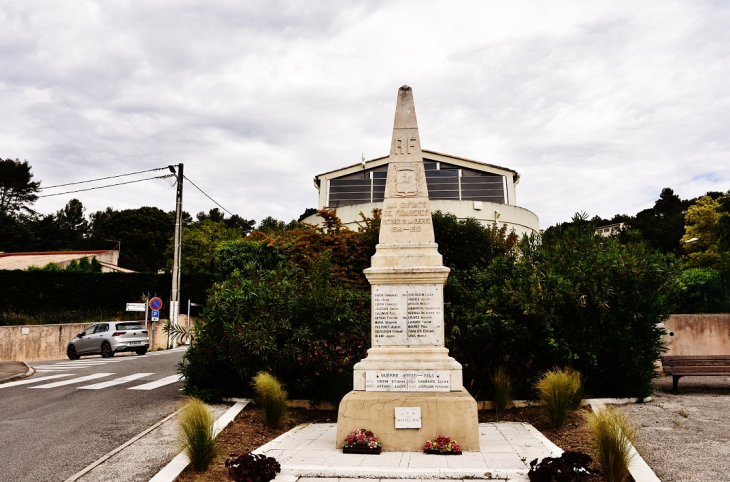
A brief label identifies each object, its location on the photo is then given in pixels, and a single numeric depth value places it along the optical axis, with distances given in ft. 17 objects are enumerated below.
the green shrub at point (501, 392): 29.89
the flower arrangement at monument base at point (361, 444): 21.27
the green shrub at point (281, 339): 30.27
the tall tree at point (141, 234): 198.18
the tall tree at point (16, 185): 187.73
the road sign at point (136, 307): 79.92
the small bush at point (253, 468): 17.12
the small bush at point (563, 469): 16.15
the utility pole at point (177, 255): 76.13
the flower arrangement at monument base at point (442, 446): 20.97
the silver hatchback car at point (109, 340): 70.54
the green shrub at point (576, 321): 30.73
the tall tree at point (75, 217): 251.60
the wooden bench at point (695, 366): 33.73
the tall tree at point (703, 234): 125.70
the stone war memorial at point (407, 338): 21.95
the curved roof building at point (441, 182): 94.32
